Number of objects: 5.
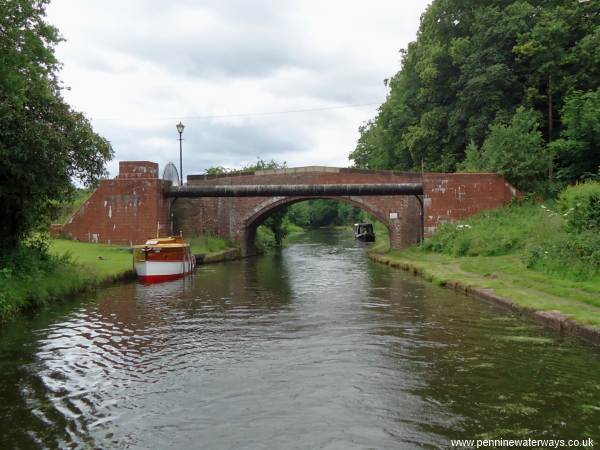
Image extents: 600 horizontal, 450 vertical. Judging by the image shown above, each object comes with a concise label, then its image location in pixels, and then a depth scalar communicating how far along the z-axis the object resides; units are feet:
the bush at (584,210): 42.78
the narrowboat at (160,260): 58.80
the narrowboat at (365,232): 160.66
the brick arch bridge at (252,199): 81.25
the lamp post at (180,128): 79.01
